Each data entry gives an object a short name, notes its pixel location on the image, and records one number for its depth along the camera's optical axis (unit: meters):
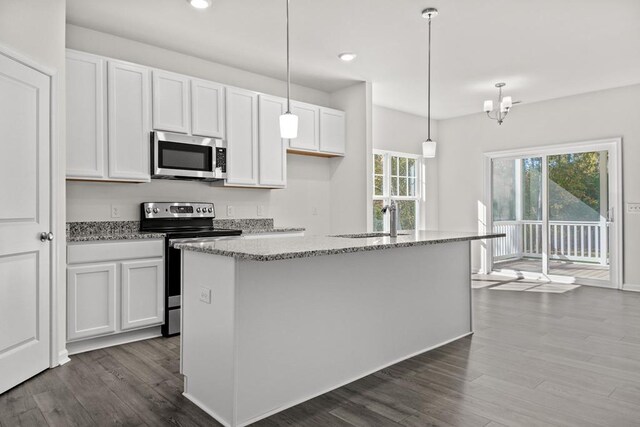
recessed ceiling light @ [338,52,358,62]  4.34
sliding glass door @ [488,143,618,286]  5.82
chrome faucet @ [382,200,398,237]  3.18
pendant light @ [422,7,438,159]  3.36
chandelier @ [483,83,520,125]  4.79
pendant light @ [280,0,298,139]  2.71
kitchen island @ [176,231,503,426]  2.13
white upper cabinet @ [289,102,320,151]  4.92
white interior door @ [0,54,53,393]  2.57
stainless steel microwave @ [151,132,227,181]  3.80
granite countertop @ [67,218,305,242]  3.35
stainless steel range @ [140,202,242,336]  3.64
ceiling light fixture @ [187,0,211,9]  3.20
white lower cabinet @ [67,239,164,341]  3.20
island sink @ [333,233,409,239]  3.34
